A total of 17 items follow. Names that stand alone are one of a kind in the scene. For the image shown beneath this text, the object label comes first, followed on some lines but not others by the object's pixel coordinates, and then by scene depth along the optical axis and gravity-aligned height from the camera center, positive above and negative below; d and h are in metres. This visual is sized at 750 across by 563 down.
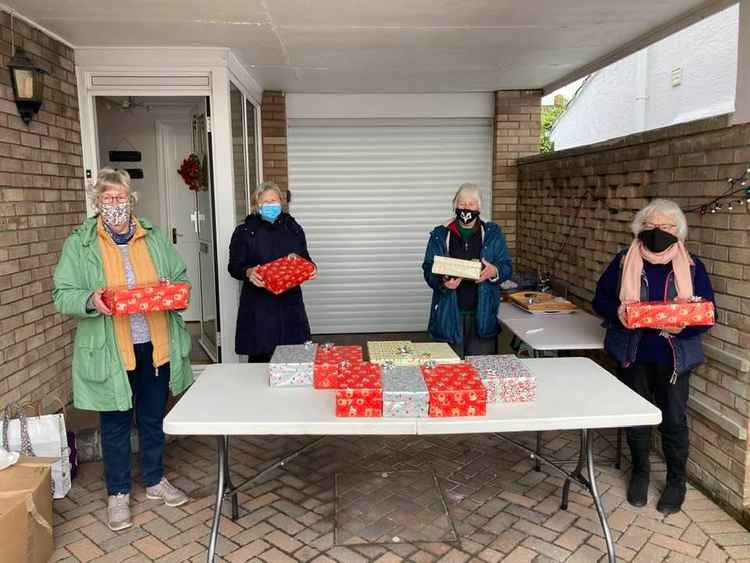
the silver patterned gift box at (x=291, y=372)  2.96 -0.84
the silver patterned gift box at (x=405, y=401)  2.57 -0.85
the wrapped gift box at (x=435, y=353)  3.12 -0.82
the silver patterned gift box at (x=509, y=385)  2.76 -0.84
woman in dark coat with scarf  3.27 -0.78
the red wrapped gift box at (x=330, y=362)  2.93 -0.80
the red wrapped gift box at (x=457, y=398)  2.59 -0.84
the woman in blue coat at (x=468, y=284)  4.10 -0.59
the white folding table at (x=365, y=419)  2.54 -0.92
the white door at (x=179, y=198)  7.28 -0.03
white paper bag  3.36 -1.31
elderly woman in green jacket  3.07 -0.71
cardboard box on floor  2.65 -1.40
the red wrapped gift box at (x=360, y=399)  2.58 -0.84
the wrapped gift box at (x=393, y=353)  3.10 -0.82
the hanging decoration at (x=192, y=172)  5.97 +0.24
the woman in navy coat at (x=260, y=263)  4.19 -0.49
